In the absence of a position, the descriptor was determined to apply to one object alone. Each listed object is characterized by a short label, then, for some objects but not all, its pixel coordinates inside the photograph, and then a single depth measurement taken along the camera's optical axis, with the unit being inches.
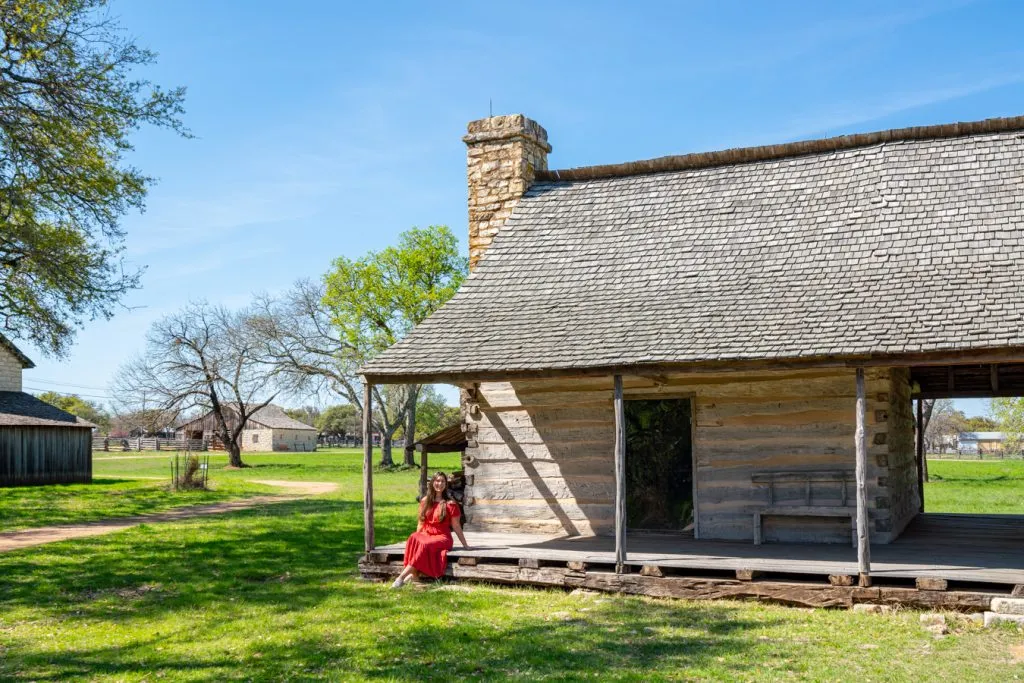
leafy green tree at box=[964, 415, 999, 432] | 3334.9
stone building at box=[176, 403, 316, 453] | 3127.5
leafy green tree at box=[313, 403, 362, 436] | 3769.7
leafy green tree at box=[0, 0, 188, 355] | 649.6
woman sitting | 448.1
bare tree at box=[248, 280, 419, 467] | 1739.7
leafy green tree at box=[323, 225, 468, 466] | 1638.8
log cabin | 402.9
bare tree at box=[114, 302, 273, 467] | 1708.9
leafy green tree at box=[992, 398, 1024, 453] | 1330.0
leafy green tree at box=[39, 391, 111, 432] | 3164.4
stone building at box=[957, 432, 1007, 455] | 2411.2
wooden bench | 448.8
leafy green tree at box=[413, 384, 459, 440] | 2336.4
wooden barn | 1200.2
